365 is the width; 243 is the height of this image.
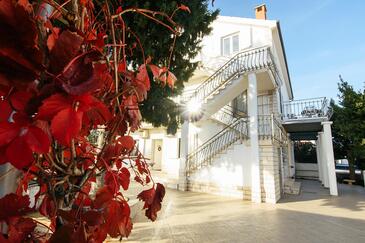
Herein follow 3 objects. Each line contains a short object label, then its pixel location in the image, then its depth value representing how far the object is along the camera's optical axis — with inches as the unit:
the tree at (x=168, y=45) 132.1
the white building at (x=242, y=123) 323.3
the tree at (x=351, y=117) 445.1
